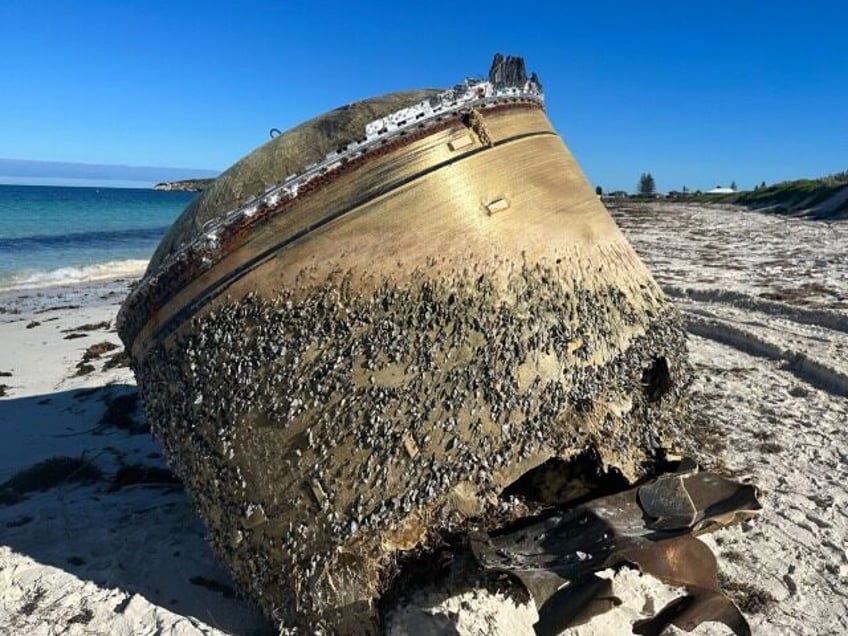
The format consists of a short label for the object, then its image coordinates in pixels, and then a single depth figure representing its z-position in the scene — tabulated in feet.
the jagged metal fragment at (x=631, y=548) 7.74
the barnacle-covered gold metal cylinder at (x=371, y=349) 8.55
